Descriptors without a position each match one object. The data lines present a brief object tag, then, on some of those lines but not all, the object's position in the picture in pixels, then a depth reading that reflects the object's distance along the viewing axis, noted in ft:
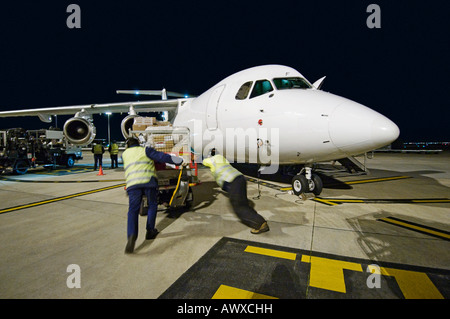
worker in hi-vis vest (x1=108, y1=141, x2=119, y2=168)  43.94
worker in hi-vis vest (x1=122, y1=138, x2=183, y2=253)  11.68
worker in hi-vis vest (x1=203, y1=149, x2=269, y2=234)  13.12
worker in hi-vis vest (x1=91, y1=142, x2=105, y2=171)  41.50
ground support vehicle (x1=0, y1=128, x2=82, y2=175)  38.47
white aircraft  14.35
